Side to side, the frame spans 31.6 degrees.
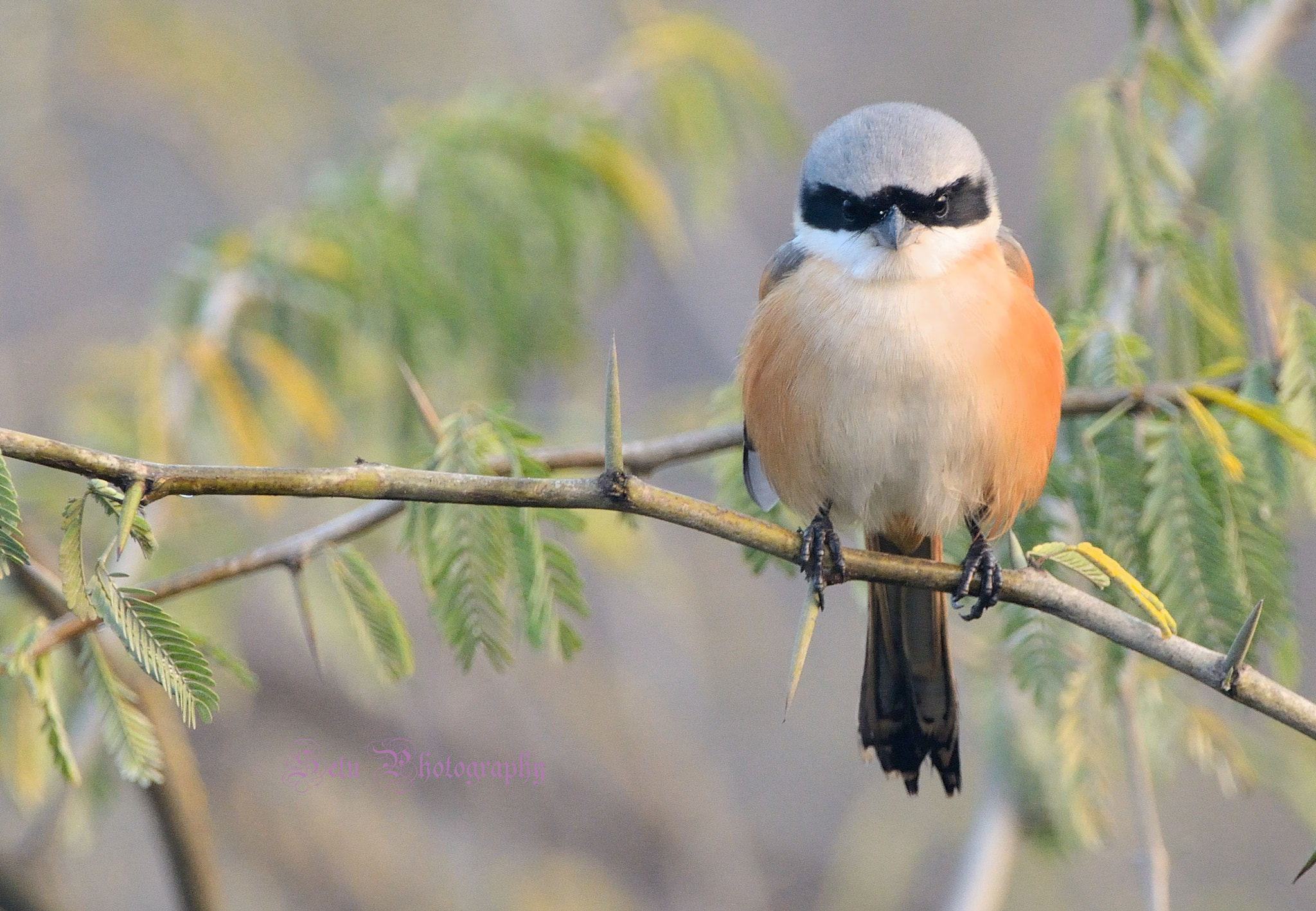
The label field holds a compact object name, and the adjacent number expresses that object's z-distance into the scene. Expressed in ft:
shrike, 15.76
